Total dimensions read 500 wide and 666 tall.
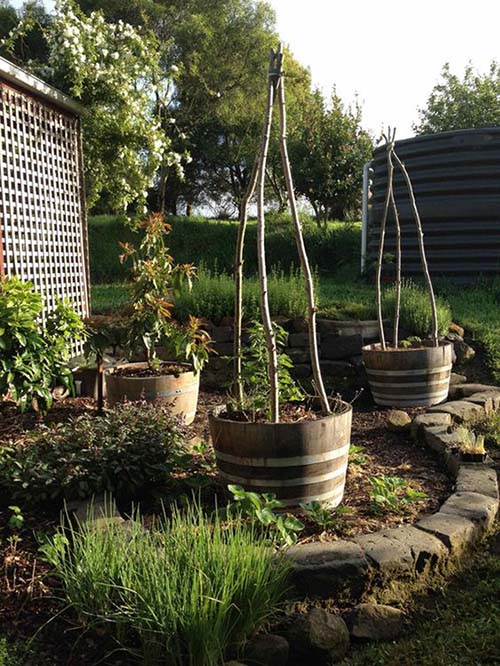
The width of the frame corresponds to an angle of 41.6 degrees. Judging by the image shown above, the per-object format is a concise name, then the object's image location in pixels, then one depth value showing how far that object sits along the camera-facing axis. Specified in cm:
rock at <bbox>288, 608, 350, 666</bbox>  220
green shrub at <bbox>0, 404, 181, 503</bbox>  298
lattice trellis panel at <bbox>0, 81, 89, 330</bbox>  538
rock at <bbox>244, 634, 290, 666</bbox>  214
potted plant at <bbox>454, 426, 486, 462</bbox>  355
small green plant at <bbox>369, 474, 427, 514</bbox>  304
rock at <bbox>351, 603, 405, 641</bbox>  229
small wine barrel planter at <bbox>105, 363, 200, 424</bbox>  438
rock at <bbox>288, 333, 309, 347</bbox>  626
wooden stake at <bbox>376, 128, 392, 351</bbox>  530
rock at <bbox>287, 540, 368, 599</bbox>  242
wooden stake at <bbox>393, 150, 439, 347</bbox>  531
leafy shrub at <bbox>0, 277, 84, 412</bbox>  365
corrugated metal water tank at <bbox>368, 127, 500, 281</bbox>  866
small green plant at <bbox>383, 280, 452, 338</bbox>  621
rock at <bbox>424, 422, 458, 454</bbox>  388
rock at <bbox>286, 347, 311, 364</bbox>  623
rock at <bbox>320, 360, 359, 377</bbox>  611
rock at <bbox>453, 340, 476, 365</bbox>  620
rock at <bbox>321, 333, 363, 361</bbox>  615
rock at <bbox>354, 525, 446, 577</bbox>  250
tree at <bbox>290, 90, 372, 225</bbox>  1595
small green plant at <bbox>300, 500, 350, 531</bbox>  280
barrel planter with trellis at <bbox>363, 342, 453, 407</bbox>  504
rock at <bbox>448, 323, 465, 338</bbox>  646
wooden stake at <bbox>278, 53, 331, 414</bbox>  303
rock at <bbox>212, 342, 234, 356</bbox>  626
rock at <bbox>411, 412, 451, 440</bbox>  431
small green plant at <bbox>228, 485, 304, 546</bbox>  255
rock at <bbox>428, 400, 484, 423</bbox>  460
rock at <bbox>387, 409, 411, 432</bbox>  459
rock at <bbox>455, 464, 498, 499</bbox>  318
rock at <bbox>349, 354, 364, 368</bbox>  611
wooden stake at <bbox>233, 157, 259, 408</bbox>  322
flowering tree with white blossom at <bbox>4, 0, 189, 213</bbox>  777
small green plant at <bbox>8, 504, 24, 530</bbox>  276
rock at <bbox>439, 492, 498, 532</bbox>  289
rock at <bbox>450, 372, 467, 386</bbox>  582
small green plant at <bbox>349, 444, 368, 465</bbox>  376
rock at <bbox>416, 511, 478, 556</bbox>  269
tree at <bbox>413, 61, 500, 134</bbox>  2328
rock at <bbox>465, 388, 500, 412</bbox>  487
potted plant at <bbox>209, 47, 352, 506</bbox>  282
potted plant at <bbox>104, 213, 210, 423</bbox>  441
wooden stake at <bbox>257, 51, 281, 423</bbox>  299
